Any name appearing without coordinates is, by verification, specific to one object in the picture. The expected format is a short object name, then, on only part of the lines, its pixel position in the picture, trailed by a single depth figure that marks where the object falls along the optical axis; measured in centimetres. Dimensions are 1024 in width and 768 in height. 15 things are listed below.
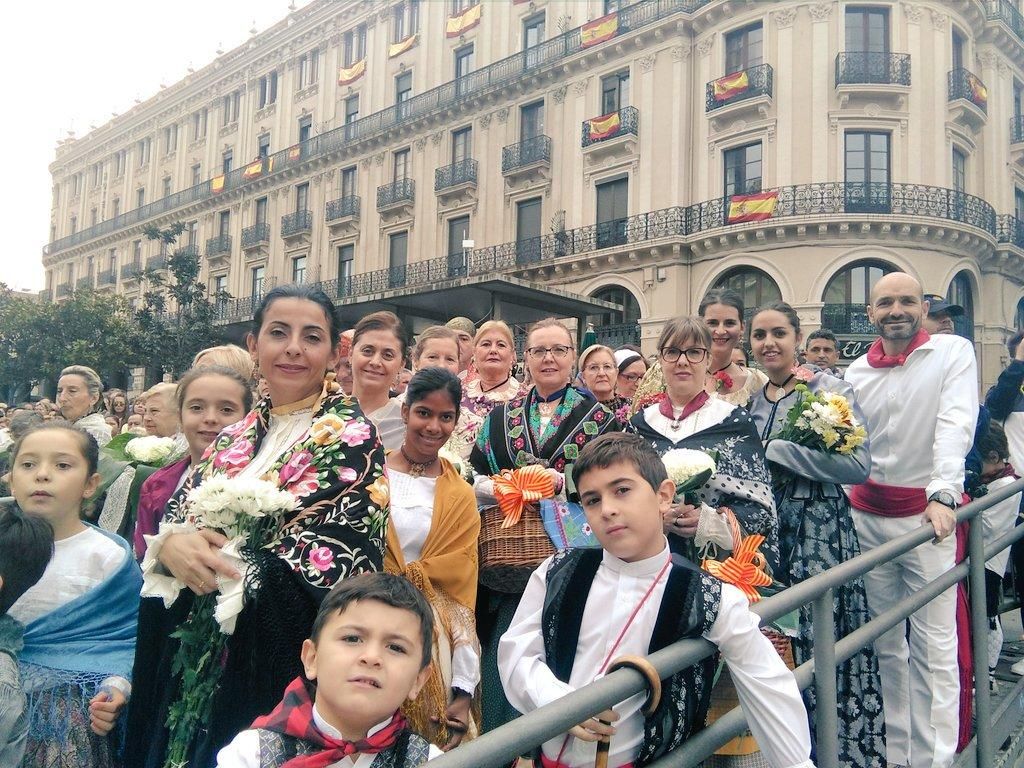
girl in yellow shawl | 255
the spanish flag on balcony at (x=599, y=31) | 2384
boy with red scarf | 168
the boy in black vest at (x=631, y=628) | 198
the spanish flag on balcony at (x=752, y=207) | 2038
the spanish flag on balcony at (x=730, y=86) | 2091
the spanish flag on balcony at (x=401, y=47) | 3055
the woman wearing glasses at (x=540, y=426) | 327
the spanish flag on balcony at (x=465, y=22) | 2836
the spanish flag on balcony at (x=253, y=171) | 3534
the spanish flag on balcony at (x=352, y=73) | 3225
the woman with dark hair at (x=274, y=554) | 208
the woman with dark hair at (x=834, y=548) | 342
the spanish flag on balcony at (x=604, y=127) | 2331
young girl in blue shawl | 241
